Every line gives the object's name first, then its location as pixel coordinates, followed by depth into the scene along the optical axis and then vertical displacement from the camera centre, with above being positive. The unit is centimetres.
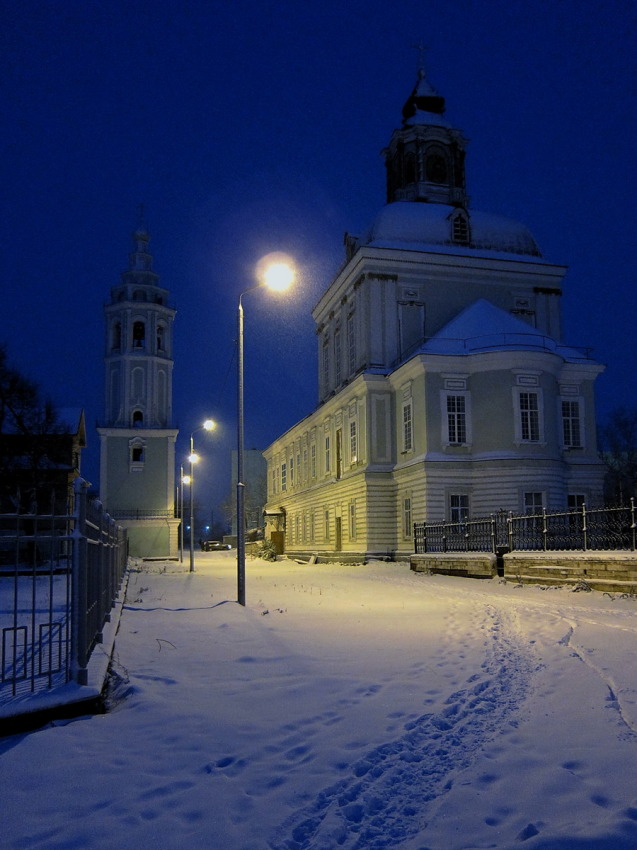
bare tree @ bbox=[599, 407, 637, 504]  6394 +608
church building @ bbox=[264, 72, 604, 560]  3547 +715
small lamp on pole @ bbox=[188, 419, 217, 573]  3073 +395
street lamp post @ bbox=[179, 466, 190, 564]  4198 +161
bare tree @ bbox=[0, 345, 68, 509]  3981 +548
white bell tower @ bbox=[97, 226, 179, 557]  5791 +861
